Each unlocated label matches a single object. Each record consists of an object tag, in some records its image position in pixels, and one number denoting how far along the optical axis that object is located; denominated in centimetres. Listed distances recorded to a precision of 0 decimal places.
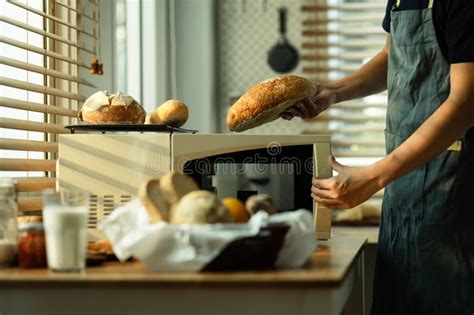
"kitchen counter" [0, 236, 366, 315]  203
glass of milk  210
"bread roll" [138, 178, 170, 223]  218
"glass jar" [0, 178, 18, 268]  220
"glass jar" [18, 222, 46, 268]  219
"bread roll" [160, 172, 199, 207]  222
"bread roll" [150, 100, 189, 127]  291
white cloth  207
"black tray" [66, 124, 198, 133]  279
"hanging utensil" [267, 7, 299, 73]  533
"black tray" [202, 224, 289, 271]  210
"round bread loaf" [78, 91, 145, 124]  284
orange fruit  224
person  261
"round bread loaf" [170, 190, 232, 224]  214
